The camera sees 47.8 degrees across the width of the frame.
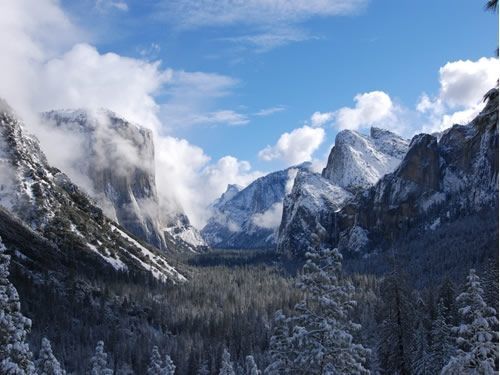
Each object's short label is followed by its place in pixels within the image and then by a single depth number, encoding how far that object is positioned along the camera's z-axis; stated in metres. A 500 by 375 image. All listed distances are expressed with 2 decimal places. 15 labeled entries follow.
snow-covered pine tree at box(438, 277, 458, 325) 70.94
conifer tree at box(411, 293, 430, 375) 55.56
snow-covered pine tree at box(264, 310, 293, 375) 22.35
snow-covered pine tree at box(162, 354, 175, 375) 64.53
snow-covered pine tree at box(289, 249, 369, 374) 21.23
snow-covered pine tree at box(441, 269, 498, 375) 20.41
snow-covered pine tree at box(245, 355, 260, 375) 58.47
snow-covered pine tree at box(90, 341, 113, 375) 59.25
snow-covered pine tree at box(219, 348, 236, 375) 60.78
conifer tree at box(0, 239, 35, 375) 24.50
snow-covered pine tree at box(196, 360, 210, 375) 104.00
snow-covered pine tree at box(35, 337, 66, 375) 41.03
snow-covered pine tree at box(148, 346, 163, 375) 62.62
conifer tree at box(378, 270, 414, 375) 44.41
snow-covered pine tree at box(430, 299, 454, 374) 52.22
